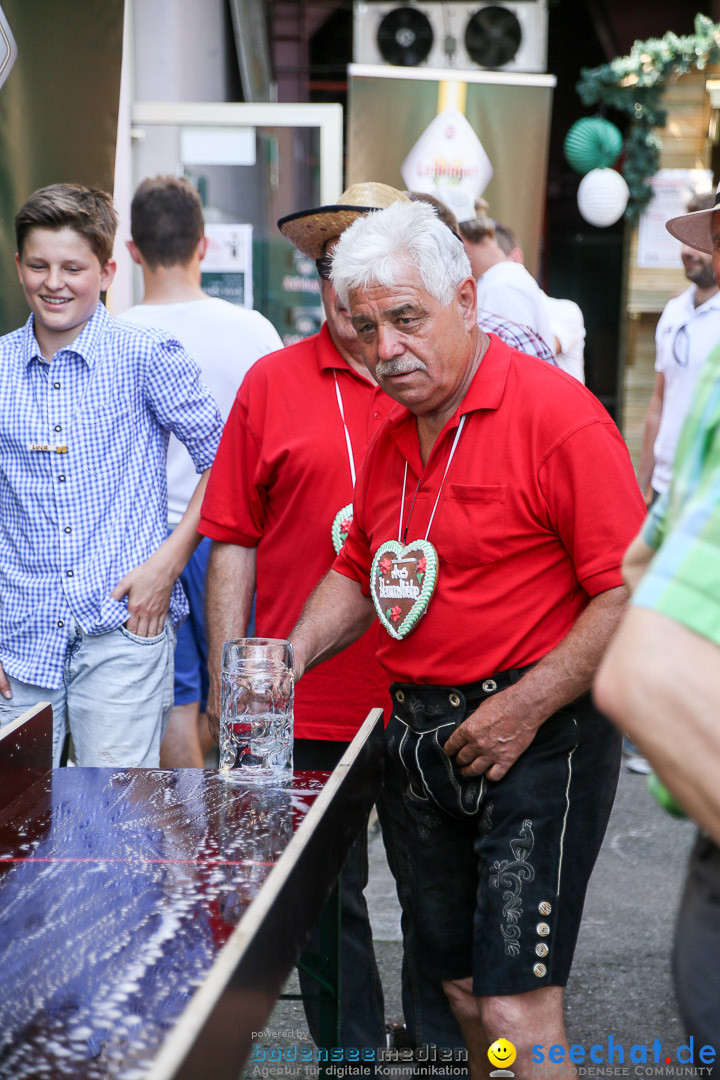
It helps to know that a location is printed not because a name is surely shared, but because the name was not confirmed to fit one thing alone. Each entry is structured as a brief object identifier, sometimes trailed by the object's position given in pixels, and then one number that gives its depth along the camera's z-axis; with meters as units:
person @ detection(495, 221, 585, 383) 5.18
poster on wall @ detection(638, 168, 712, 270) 8.99
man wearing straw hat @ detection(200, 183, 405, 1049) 2.92
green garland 8.55
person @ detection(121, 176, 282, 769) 4.26
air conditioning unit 9.80
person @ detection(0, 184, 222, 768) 3.04
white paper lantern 8.65
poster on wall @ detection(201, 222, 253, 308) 6.91
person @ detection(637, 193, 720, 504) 5.35
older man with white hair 2.20
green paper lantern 8.77
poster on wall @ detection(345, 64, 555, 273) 7.84
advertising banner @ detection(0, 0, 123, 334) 3.59
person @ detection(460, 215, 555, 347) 4.50
